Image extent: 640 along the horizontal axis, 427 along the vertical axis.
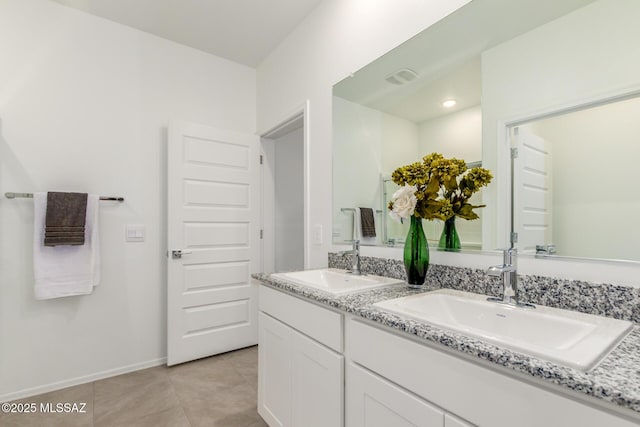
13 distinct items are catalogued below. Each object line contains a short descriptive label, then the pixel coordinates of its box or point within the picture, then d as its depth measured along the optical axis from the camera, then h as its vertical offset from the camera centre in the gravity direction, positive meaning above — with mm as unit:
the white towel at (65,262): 2070 -320
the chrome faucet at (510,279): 1028 -210
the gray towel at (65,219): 2078 -29
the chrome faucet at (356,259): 1716 -240
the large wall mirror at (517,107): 951 +415
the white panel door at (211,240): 2528 -213
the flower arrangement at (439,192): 1308 +95
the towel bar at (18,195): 2033 +127
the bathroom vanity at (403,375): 568 -396
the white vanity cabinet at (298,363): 1146 -620
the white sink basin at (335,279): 1374 -330
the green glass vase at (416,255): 1320 -167
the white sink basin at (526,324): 648 -291
